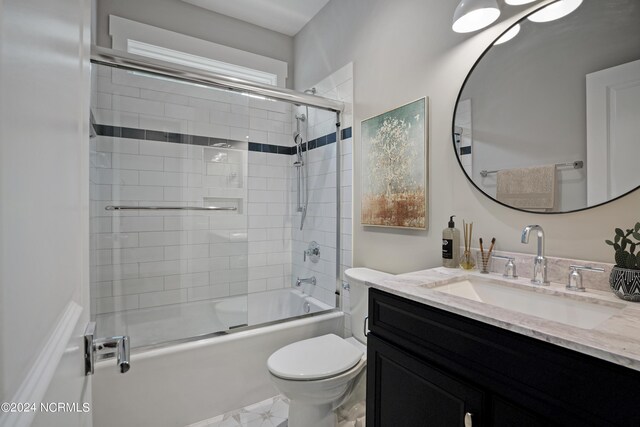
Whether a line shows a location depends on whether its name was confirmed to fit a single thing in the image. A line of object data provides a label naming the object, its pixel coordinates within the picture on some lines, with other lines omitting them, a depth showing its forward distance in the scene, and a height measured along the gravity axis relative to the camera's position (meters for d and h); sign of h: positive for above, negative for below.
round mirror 1.01 +0.38
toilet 1.37 -0.72
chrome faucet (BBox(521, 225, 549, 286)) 1.12 -0.19
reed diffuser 1.37 -0.18
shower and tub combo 1.68 -0.20
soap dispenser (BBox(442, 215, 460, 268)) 1.43 -0.15
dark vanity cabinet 0.63 -0.41
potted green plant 0.90 -0.16
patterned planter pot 0.89 -0.20
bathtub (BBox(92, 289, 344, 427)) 1.52 -0.83
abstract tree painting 1.65 +0.26
